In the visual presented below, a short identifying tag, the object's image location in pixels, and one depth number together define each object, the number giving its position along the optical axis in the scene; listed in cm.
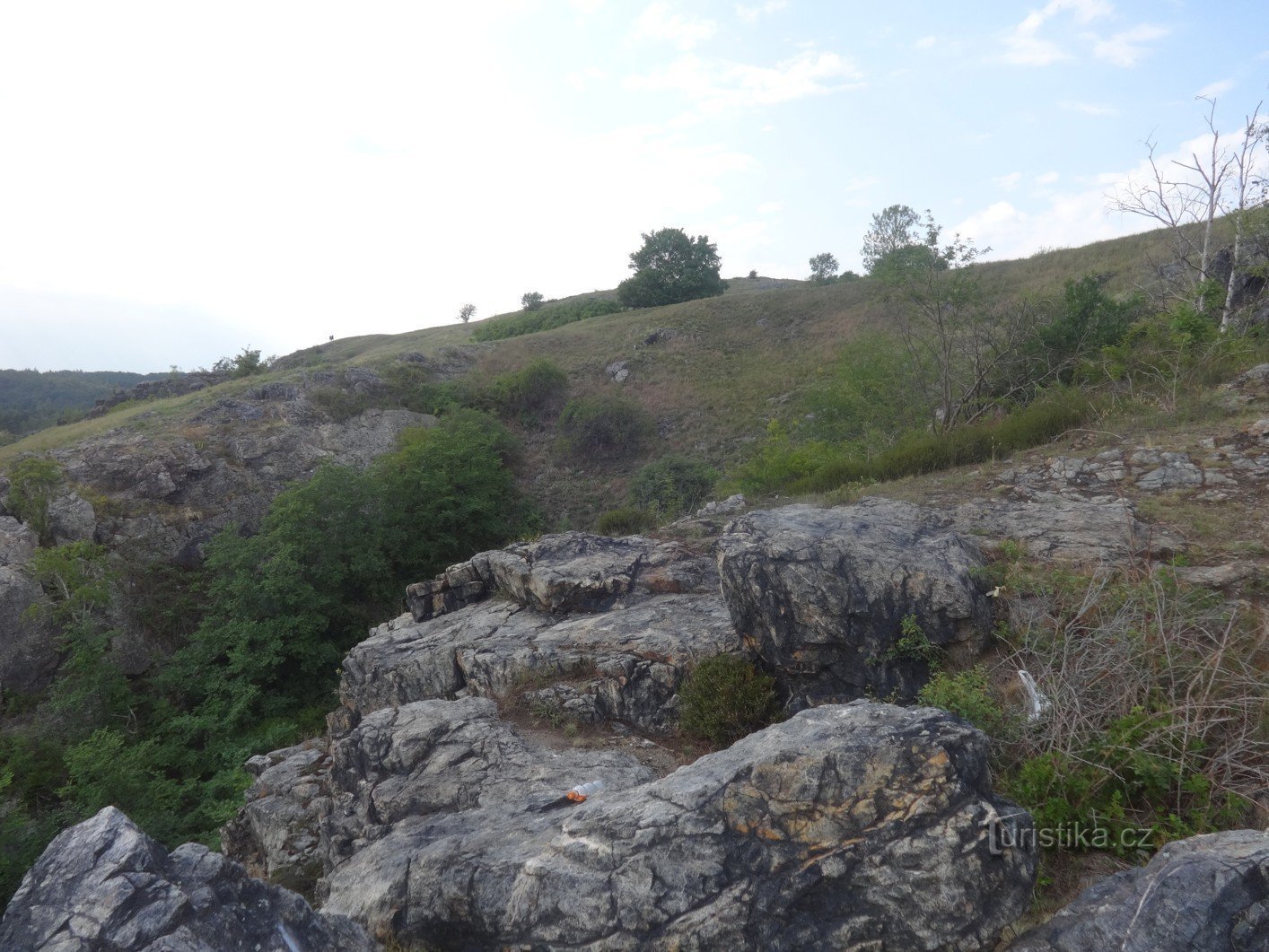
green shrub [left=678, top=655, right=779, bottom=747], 678
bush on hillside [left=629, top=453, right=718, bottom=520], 2311
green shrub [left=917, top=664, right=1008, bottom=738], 528
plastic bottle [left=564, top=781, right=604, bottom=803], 520
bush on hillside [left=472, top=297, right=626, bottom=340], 4741
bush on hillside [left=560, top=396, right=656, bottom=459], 3039
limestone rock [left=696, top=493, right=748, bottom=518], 1292
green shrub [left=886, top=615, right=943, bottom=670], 658
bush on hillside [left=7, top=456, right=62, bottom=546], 1989
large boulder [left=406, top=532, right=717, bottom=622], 958
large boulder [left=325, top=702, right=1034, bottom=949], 355
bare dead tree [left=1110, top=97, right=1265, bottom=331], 1298
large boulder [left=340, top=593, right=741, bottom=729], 762
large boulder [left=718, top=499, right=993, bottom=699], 665
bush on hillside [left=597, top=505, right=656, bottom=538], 1494
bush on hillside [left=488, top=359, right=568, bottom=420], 3325
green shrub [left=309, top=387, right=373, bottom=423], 2927
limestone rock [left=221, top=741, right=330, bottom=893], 787
